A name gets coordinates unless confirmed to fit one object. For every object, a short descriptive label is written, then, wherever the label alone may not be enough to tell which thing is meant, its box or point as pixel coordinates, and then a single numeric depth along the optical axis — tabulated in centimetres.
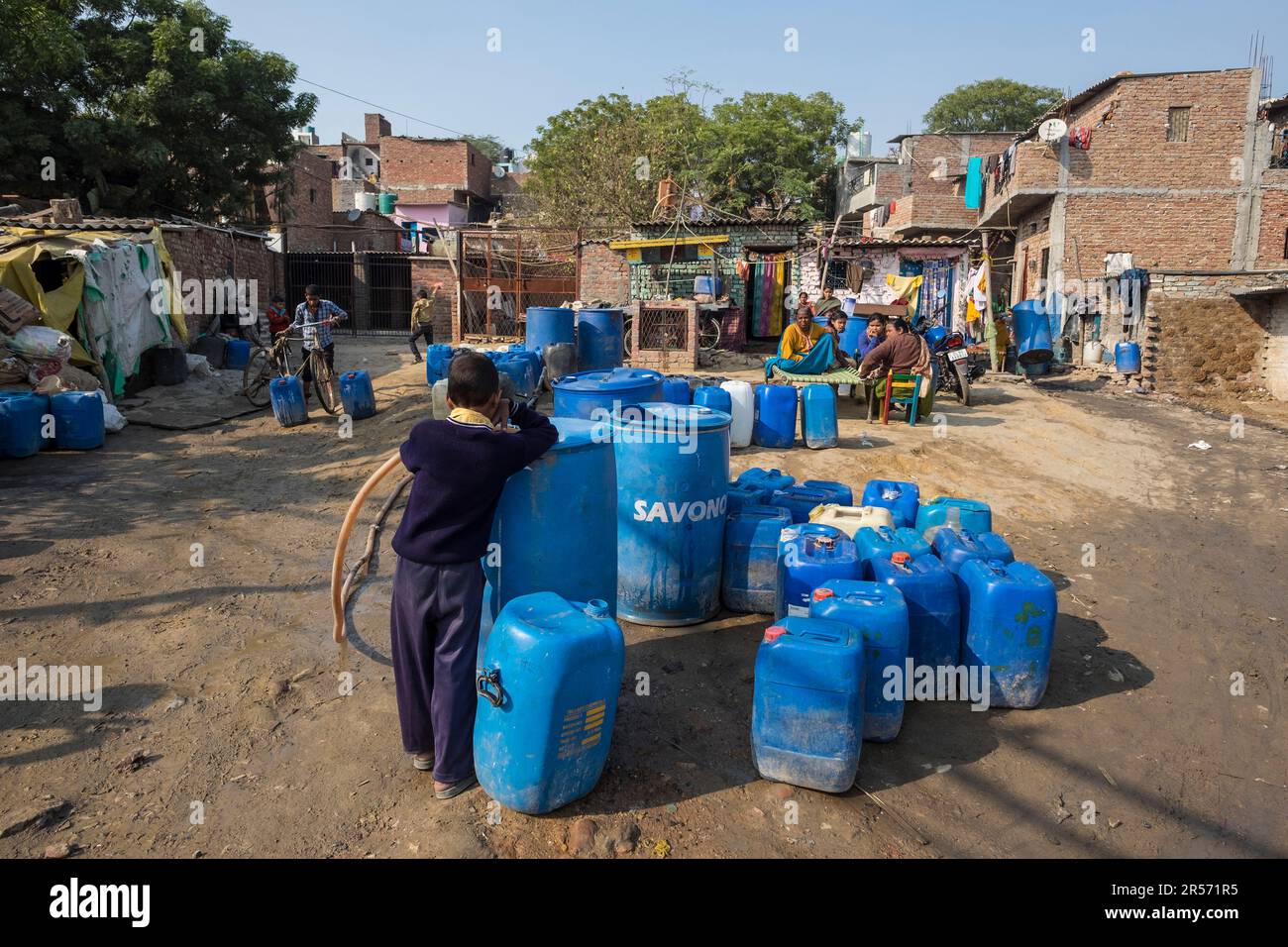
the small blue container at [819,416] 848
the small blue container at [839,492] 540
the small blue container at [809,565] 394
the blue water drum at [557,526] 342
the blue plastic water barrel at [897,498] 558
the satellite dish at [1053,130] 2027
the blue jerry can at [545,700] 283
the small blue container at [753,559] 475
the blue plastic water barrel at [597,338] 1067
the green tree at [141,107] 1552
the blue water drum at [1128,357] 1705
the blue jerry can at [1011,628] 380
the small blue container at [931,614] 384
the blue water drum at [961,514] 498
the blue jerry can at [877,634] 347
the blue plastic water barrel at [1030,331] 1936
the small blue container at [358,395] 1052
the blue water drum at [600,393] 534
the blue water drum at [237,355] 1486
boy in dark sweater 298
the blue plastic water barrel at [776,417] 852
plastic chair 985
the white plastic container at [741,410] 840
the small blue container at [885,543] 414
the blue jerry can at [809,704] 310
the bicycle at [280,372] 1066
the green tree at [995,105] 4391
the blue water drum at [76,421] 852
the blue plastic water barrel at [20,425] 795
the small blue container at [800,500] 520
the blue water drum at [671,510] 442
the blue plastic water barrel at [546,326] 1028
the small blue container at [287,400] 1014
